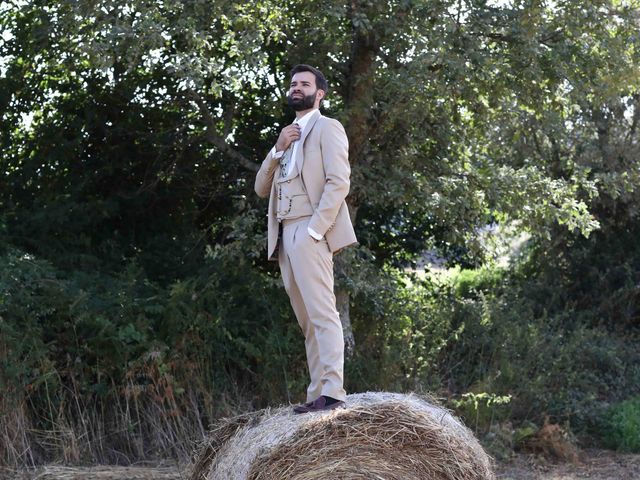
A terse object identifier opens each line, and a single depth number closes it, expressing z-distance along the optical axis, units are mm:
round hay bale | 5461
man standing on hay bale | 5766
